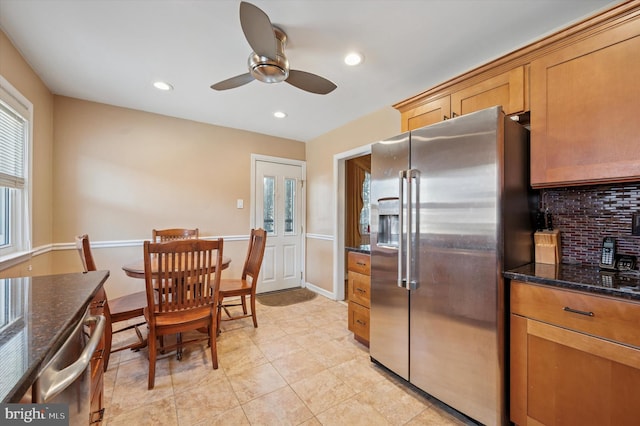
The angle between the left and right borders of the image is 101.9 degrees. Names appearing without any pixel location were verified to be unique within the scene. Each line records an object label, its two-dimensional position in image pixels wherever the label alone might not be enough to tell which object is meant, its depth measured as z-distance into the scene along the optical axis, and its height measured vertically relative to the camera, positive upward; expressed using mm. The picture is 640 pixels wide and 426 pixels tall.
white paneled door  3988 -86
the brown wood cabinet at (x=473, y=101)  1659 +849
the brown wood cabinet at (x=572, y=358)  1087 -666
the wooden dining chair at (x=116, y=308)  1838 -741
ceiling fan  1395 +1016
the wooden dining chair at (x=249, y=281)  2588 -735
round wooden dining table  2160 -481
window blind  1901 +520
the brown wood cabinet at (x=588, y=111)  1266 +553
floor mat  3568 -1218
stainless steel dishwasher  593 -409
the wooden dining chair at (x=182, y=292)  1777 -584
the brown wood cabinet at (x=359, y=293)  2258 -716
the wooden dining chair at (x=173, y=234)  3098 -252
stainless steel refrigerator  1400 -230
